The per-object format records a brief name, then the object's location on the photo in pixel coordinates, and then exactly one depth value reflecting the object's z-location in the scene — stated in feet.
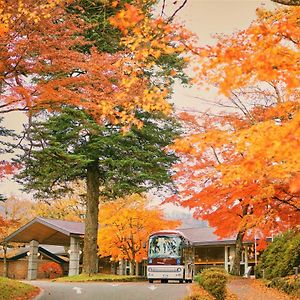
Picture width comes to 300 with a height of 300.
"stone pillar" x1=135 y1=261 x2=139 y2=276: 124.18
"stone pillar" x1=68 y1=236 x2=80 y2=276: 97.97
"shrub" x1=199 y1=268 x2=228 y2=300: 41.32
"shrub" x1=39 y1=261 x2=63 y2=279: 132.75
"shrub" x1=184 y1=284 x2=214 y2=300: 35.65
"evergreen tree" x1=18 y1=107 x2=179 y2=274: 80.23
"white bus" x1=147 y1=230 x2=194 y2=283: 82.64
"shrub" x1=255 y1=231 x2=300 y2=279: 63.31
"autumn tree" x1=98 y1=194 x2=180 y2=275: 99.96
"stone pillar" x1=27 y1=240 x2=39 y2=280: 106.22
